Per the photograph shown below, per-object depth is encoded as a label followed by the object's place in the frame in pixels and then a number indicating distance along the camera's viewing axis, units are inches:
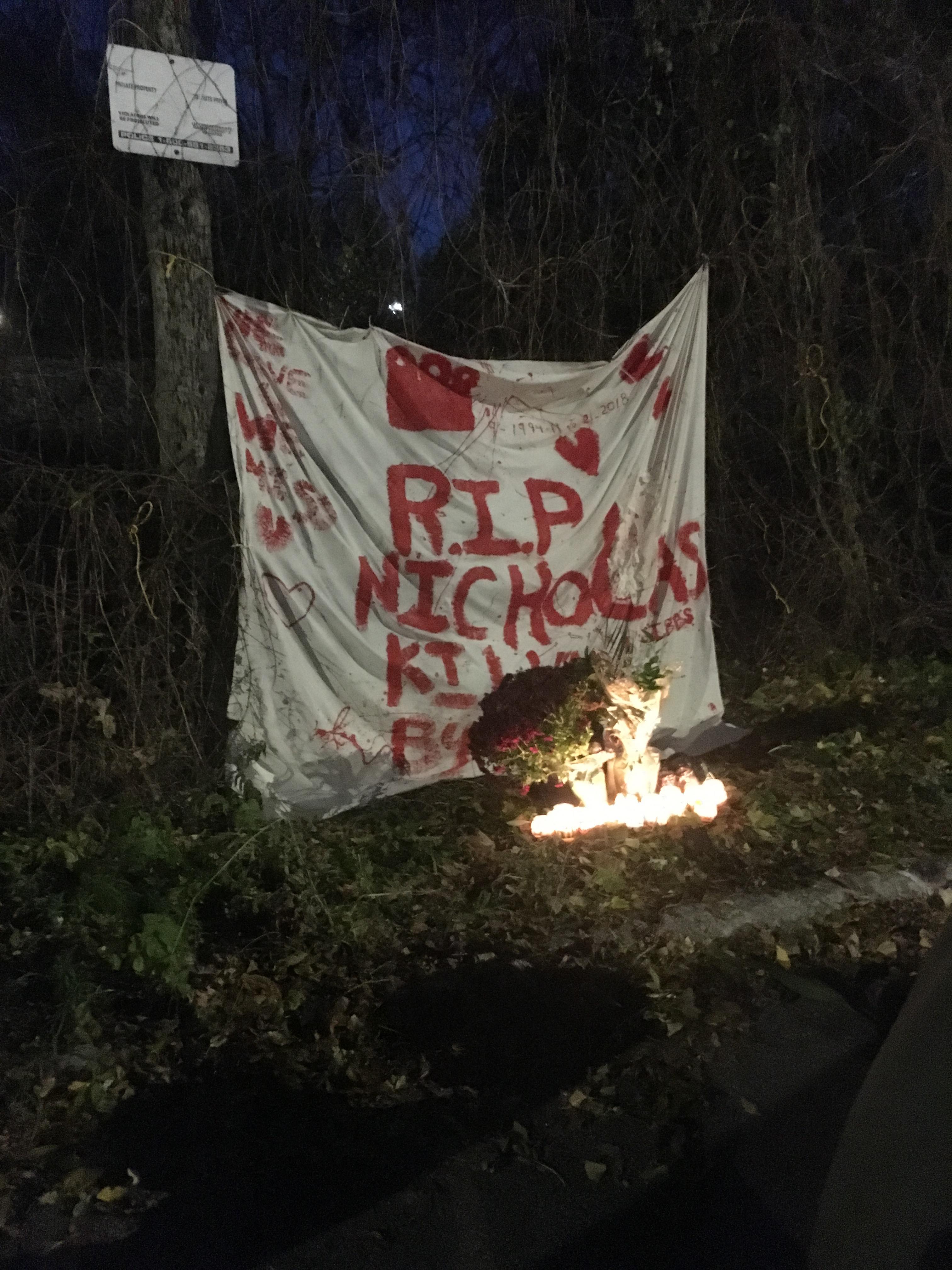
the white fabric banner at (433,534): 179.5
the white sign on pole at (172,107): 165.2
